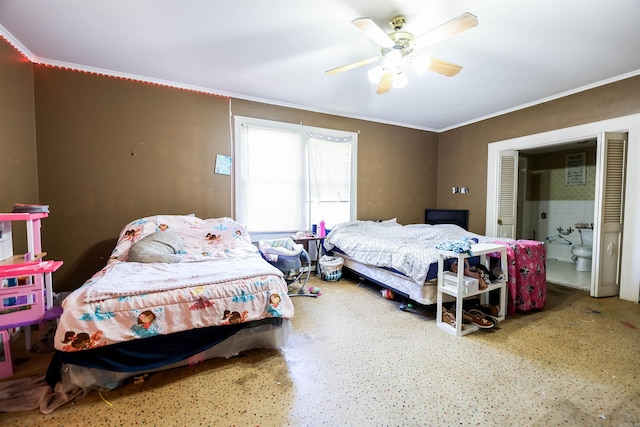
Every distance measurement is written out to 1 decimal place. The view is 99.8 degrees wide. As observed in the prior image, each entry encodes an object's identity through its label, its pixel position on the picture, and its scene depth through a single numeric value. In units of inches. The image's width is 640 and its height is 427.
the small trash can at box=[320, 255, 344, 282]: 146.8
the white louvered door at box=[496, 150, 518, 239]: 161.9
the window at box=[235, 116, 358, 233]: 144.9
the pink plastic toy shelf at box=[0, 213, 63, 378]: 65.9
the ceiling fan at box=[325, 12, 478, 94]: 67.4
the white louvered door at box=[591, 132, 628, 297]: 119.8
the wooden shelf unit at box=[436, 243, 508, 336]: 88.3
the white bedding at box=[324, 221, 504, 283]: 101.1
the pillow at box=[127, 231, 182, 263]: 91.3
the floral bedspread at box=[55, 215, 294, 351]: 58.4
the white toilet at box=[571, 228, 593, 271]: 166.7
